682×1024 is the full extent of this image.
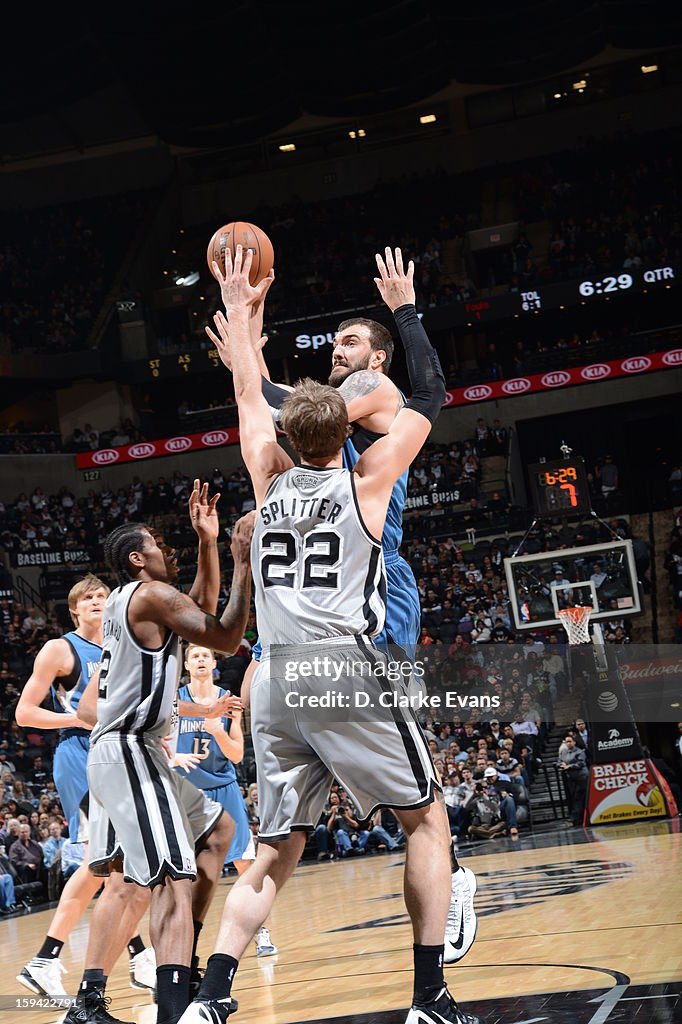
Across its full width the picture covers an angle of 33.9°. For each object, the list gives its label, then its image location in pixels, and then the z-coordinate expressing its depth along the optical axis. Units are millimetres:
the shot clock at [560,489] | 19094
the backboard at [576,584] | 17266
